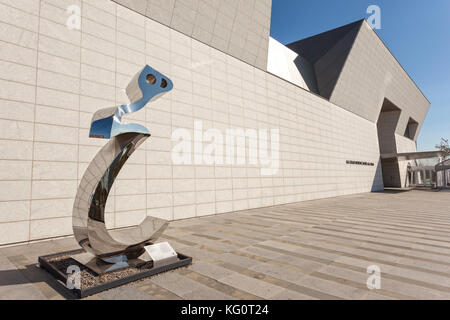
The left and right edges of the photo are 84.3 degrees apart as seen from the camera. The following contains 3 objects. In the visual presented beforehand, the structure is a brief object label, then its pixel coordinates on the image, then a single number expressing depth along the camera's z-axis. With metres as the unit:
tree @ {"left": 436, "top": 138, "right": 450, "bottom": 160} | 60.26
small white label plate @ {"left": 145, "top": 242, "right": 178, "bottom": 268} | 4.31
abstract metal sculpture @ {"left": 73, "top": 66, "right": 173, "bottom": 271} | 3.91
